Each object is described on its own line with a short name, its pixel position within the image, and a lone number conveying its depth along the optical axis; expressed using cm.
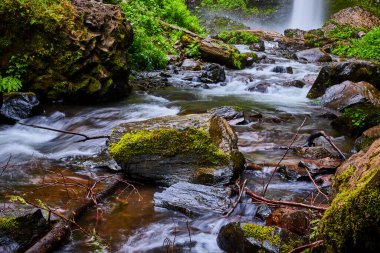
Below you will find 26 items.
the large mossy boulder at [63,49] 813
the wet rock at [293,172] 498
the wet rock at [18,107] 762
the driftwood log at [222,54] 1469
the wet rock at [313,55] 1652
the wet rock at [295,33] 2439
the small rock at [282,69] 1415
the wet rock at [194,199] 407
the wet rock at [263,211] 391
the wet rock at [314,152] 581
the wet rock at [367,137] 593
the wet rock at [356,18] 2552
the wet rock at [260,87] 1185
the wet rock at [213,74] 1259
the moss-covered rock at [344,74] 997
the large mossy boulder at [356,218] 200
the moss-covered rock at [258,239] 304
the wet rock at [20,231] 303
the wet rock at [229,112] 812
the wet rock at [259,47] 1971
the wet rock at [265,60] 1601
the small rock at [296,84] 1204
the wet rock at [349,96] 830
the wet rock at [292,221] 350
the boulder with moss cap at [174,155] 481
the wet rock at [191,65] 1376
